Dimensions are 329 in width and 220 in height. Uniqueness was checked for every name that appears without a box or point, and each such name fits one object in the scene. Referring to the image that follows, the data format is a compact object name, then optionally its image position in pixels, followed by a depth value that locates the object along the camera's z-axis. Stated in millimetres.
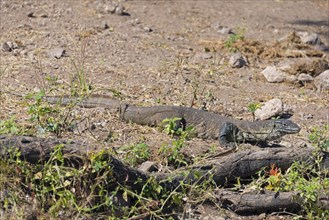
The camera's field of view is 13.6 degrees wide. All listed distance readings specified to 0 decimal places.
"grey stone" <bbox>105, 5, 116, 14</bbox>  19685
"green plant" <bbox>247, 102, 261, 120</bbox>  12764
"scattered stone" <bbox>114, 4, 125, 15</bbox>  19756
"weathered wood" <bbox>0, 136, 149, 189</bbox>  9103
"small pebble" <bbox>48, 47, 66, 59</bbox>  16052
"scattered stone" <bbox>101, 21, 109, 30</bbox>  18454
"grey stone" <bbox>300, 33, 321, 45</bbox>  19530
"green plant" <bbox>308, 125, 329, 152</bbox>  10927
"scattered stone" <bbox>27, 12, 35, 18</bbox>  18587
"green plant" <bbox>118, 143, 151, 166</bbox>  10575
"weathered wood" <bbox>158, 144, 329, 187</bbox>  10258
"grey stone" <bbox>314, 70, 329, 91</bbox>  16292
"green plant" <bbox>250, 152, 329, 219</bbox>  10068
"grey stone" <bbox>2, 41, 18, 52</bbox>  16193
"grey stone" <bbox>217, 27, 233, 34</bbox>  19699
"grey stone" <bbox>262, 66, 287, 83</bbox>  16489
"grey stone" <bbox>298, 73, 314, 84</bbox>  16517
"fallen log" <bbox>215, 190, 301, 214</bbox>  10265
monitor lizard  12947
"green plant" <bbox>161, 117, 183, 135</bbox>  12281
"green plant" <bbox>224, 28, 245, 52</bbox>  17967
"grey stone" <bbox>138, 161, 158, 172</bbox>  10420
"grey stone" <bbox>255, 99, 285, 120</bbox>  14285
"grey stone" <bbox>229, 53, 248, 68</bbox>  17024
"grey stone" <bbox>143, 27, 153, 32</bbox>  18937
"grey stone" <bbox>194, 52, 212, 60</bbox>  17291
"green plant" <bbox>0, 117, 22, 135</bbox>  9526
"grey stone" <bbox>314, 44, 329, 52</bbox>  19342
